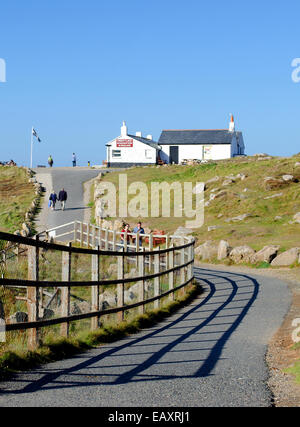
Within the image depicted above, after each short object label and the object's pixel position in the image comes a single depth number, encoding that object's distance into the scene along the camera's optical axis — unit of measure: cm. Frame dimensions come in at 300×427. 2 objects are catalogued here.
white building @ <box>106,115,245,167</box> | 8631
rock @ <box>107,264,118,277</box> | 2488
